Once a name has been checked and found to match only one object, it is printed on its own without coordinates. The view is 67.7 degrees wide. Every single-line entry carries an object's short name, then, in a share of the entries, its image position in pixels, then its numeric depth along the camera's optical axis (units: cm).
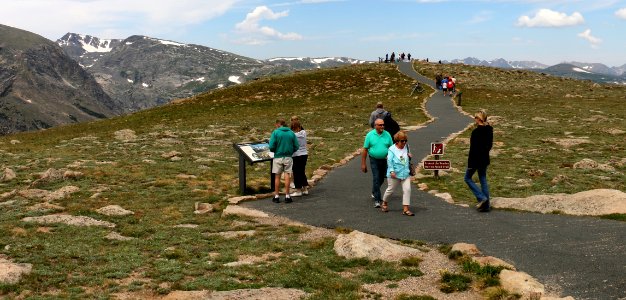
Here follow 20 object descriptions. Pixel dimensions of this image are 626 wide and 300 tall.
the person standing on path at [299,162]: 1914
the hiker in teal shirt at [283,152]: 1822
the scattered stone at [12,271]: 991
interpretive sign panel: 1949
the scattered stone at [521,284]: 879
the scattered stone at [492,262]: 1037
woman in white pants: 1548
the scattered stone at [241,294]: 926
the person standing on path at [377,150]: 1655
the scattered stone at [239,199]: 1797
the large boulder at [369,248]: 1159
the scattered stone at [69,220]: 1495
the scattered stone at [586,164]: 2264
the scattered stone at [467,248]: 1142
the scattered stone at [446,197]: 1756
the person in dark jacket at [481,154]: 1559
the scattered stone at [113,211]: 1616
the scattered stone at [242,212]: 1647
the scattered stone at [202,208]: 1698
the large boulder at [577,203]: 1460
